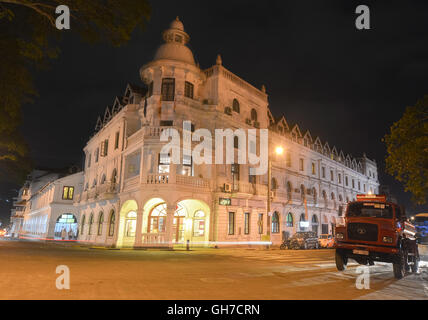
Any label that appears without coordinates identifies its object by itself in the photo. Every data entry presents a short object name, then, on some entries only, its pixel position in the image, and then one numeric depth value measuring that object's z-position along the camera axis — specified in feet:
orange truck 34.81
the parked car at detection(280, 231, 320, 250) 92.79
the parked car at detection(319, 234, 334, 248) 107.55
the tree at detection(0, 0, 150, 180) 30.81
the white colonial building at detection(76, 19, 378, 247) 81.25
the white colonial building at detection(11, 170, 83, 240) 136.56
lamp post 76.83
